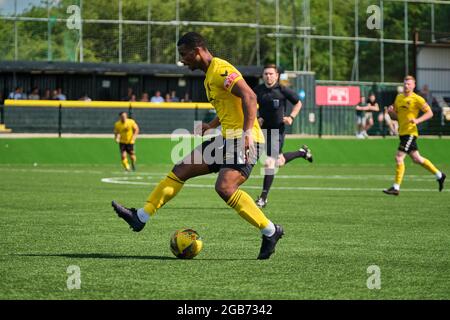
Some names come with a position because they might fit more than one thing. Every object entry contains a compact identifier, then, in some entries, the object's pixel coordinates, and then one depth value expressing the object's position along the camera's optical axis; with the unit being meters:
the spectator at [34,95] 49.47
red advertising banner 62.12
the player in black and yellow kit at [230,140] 10.15
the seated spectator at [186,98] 53.62
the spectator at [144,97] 50.89
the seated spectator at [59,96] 50.11
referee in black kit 18.84
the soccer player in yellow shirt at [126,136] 34.72
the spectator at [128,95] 51.72
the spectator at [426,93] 51.93
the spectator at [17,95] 49.25
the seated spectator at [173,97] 53.22
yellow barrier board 46.75
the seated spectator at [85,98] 50.51
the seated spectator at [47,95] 50.04
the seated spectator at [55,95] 50.12
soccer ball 10.23
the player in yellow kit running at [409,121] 22.11
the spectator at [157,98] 51.41
